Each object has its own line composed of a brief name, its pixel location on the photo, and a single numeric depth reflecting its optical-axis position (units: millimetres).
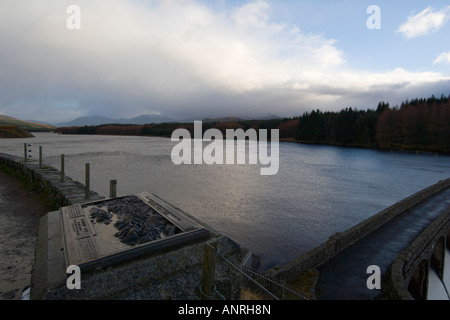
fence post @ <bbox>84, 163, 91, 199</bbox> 8704
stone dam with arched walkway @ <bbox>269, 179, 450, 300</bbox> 7129
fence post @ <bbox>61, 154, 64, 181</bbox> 11397
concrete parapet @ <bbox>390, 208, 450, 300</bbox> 6570
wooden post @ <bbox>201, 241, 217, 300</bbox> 3653
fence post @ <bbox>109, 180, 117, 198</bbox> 7928
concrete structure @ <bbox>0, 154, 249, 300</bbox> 3357
